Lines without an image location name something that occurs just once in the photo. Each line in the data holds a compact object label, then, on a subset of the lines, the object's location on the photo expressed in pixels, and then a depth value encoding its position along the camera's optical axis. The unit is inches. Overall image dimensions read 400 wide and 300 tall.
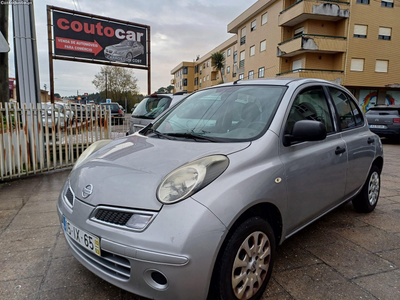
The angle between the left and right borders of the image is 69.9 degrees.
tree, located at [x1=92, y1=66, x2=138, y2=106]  1652.3
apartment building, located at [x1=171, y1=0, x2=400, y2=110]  970.1
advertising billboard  393.4
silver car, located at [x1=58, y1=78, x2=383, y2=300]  63.6
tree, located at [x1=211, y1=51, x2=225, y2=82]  1851.6
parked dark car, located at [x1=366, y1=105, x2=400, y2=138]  458.9
